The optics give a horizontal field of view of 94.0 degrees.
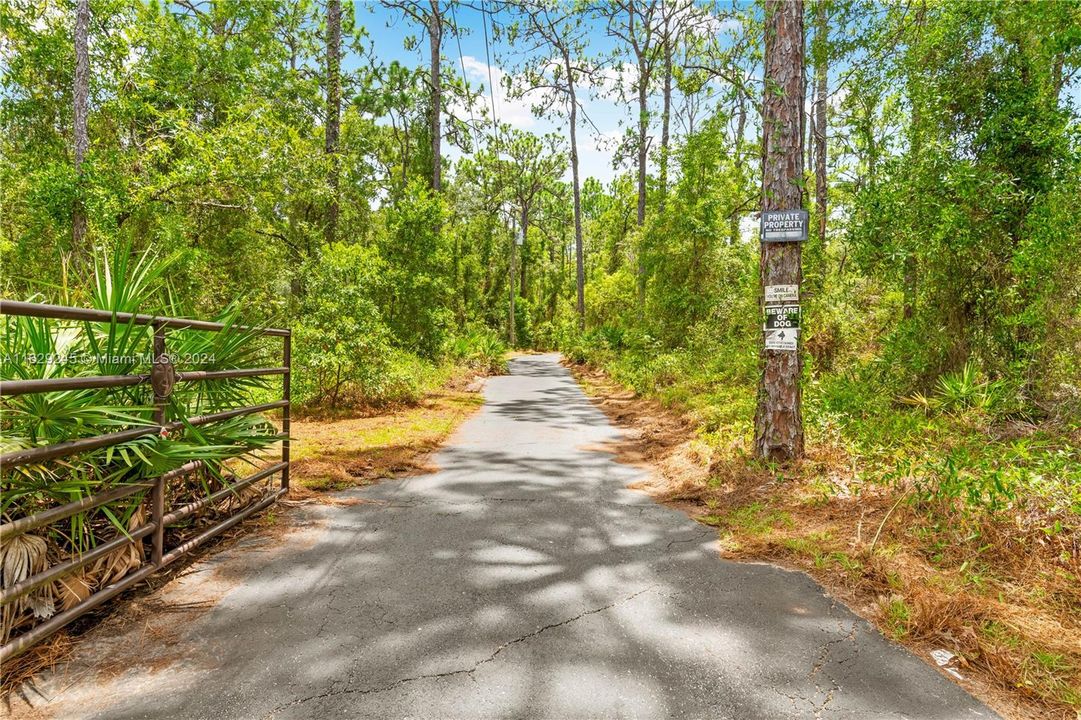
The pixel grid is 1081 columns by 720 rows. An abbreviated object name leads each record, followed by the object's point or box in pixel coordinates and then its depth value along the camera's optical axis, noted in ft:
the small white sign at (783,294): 16.72
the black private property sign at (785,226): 16.42
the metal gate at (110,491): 6.79
